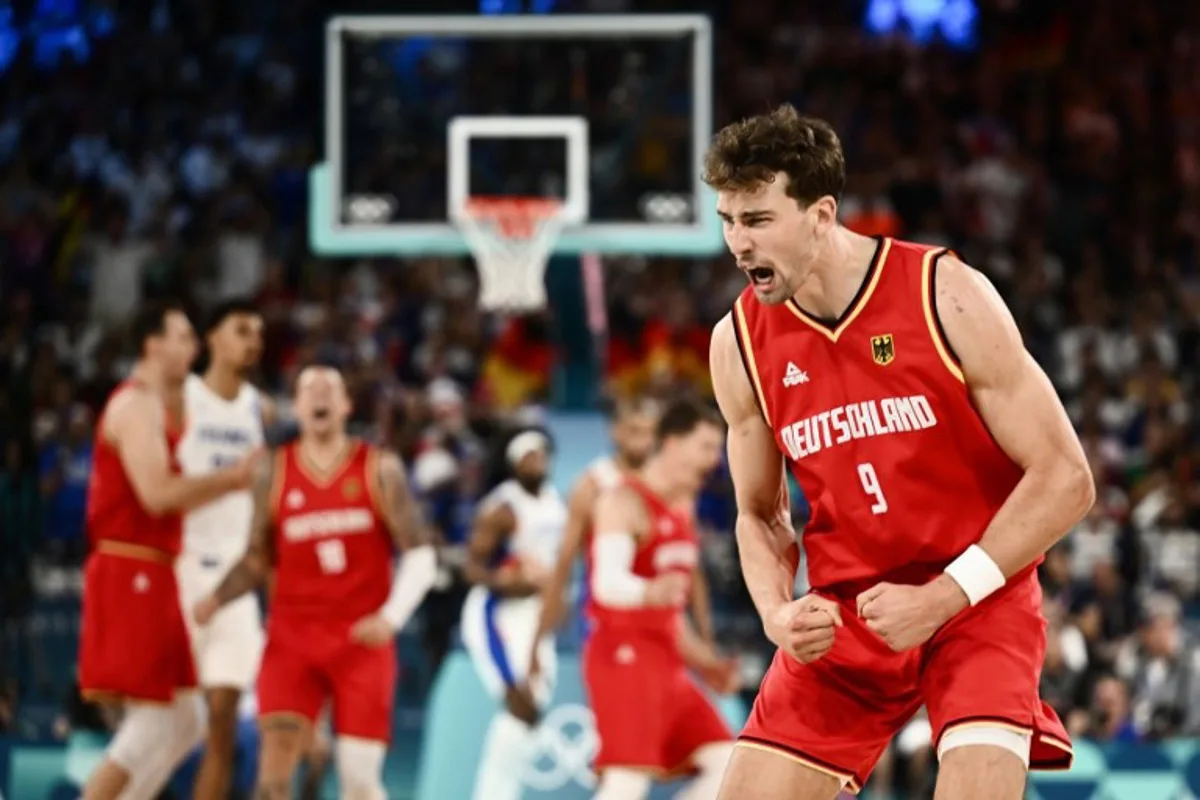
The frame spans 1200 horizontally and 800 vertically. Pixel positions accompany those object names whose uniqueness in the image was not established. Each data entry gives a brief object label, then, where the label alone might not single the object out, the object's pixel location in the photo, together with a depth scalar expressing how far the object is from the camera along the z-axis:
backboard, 24.34
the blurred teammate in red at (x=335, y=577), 16.05
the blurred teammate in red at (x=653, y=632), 15.95
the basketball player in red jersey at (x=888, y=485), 8.90
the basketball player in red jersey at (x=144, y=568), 15.68
